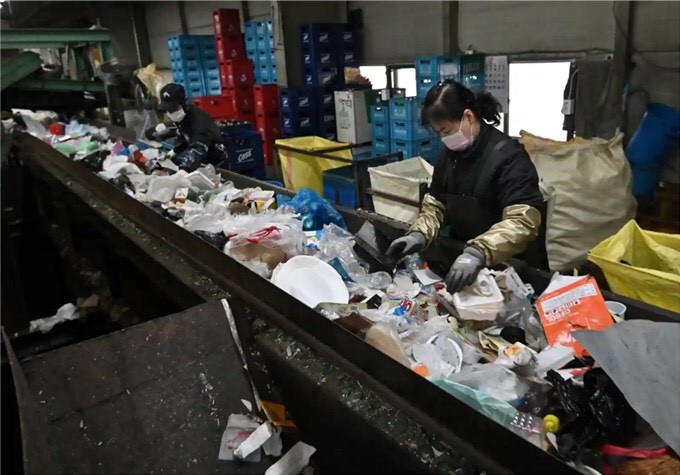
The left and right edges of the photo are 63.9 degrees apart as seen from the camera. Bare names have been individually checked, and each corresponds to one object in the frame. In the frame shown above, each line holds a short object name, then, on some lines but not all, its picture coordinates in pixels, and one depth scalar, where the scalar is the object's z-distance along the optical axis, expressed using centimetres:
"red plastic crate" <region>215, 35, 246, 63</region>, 796
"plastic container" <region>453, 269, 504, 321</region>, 160
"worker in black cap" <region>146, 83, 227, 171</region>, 432
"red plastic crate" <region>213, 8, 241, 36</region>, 789
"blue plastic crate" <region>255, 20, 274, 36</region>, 748
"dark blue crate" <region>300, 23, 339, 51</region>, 695
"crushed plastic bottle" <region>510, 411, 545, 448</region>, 110
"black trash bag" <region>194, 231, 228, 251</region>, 225
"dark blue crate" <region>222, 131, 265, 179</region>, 550
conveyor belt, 96
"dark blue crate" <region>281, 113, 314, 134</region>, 712
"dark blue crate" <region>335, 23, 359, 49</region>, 720
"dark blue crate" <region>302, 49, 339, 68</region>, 704
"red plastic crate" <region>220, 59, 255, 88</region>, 786
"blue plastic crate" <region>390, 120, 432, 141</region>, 546
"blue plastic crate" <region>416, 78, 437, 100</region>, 568
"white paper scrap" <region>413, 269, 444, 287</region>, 192
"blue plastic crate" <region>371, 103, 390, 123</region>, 579
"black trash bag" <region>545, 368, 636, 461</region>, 107
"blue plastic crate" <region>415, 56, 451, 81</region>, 549
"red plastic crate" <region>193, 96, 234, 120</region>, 766
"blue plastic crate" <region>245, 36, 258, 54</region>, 794
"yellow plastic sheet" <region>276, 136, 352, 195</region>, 499
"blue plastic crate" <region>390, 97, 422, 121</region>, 541
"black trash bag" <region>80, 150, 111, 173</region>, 371
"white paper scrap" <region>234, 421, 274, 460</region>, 127
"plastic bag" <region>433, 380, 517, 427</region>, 114
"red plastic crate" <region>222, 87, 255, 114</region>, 793
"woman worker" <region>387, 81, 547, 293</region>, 196
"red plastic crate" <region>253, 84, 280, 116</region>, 750
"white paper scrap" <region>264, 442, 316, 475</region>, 125
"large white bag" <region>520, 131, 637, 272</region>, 357
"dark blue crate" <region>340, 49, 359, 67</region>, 728
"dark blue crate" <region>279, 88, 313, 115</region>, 704
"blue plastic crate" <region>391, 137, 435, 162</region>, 554
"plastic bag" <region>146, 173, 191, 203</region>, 303
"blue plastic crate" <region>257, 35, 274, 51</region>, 755
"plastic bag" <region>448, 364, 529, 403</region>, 122
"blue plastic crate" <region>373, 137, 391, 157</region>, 590
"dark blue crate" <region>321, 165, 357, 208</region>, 414
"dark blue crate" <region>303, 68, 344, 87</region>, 710
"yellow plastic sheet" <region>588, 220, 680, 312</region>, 198
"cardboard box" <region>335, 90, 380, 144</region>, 675
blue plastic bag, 243
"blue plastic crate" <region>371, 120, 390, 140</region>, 584
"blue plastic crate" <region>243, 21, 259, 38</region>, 780
